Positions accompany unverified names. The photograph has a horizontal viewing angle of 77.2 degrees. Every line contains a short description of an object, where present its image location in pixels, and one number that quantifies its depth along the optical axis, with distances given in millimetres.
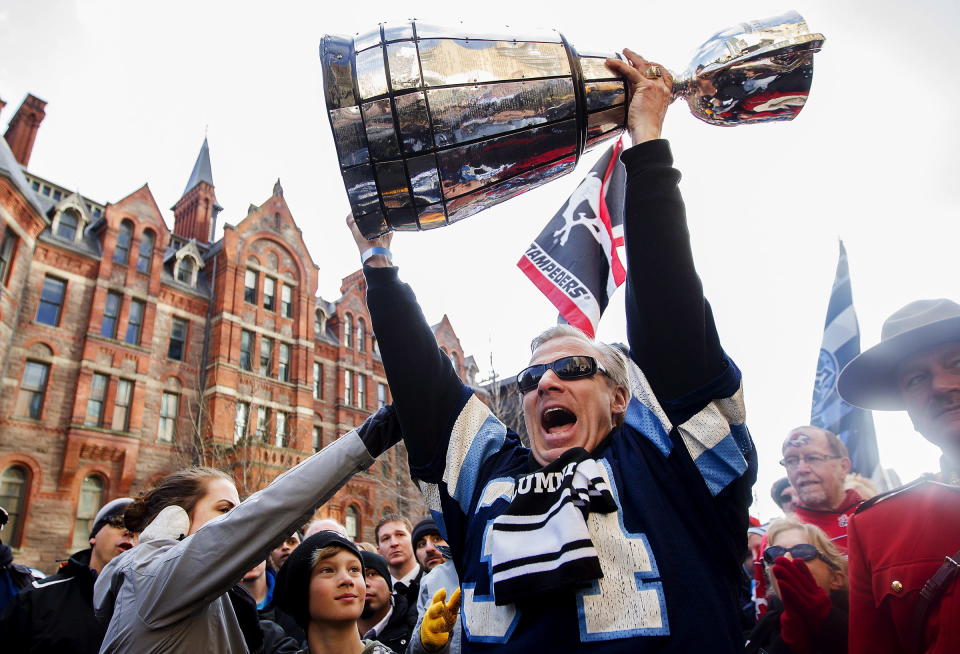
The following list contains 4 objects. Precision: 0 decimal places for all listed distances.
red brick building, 17375
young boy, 2796
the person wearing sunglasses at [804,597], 2832
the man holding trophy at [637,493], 1284
